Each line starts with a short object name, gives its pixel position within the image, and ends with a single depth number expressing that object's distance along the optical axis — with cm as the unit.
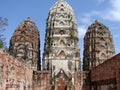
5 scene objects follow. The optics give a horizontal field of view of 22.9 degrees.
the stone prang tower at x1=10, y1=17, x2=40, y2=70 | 3647
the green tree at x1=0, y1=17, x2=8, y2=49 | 2865
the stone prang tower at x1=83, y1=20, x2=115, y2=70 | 3716
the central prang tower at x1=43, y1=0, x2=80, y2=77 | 3511
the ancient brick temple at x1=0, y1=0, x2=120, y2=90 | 3011
